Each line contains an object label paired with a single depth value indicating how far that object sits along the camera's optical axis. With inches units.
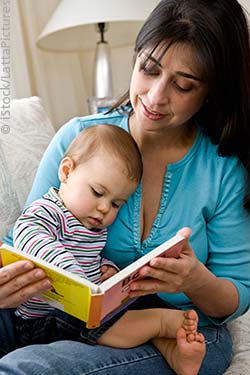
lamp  101.3
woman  67.4
